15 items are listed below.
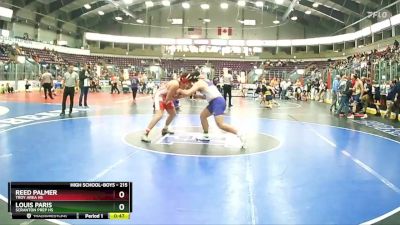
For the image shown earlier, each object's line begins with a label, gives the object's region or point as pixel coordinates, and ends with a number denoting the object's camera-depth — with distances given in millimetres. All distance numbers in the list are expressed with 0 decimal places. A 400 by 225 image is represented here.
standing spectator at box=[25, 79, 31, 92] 29584
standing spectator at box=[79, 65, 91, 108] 15835
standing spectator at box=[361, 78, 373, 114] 16786
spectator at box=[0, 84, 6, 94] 27039
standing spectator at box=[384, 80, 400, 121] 14734
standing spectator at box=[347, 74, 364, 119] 15891
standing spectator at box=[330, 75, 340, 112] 17562
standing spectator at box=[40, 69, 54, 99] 21266
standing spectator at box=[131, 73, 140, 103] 22734
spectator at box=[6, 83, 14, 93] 27766
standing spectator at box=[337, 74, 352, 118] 15445
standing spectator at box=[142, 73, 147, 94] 34744
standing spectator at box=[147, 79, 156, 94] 33831
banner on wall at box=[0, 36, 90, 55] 35341
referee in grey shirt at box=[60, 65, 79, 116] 13148
